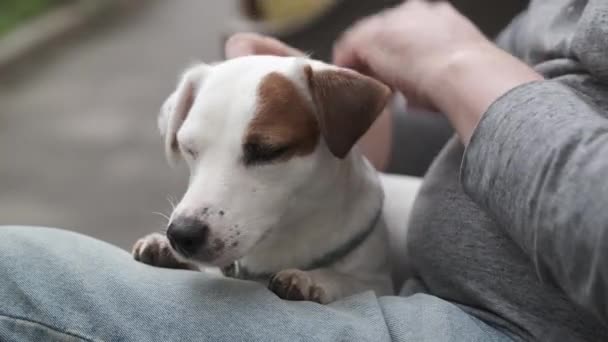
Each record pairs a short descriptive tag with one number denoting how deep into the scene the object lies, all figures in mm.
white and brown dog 1210
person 1057
